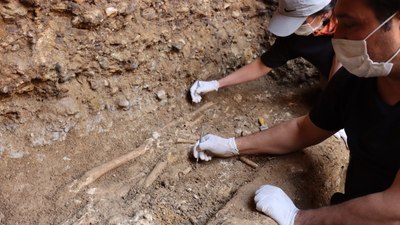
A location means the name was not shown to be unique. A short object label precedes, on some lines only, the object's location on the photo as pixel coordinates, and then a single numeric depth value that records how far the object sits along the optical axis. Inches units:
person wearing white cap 89.0
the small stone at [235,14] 106.6
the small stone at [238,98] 104.6
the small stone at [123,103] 89.5
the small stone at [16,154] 77.9
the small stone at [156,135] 90.0
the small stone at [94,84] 85.4
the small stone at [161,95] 95.6
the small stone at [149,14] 89.0
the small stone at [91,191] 75.6
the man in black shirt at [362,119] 57.5
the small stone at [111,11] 82.2
